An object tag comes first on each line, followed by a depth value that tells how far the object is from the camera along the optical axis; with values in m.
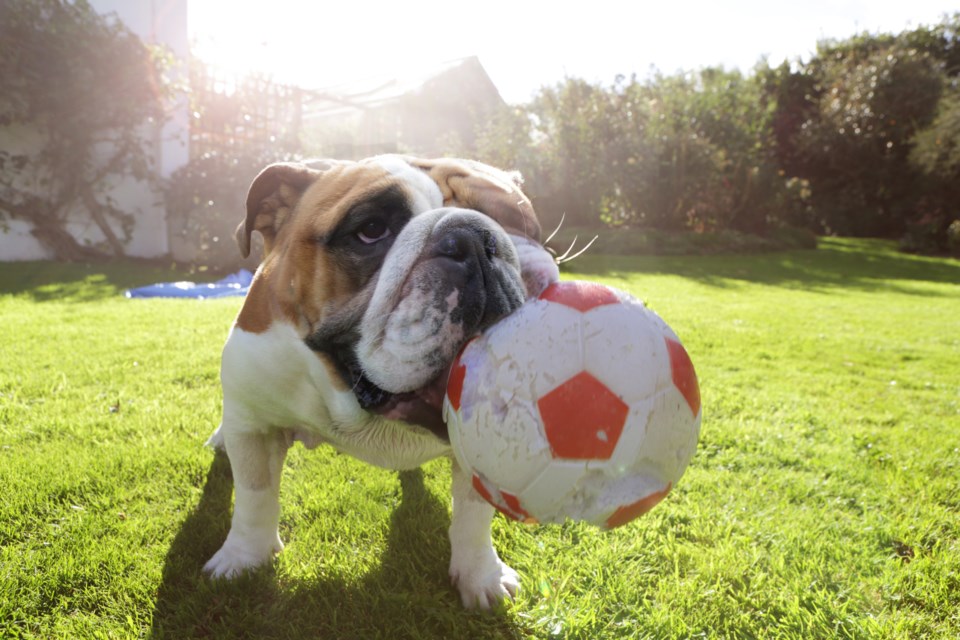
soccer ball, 0.50
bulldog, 0.59
